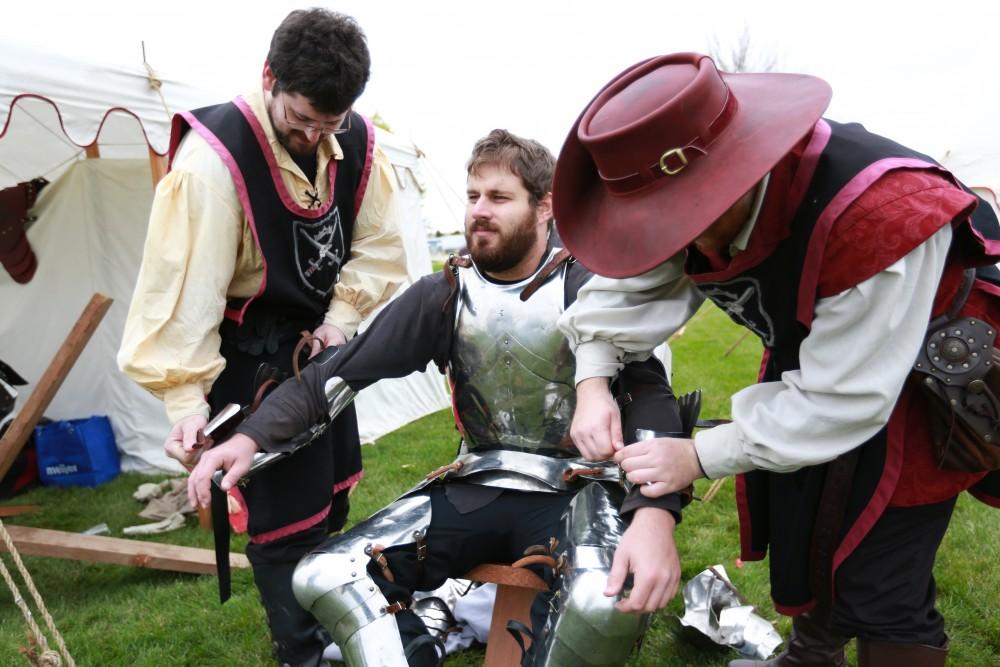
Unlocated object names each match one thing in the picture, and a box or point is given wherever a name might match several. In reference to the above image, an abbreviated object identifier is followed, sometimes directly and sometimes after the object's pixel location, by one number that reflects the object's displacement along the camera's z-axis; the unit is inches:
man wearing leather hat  46.8
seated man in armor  67.9
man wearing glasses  80.4
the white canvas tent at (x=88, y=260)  185.8
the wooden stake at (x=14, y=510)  154.3
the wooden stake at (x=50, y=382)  131.7
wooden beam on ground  124.7
